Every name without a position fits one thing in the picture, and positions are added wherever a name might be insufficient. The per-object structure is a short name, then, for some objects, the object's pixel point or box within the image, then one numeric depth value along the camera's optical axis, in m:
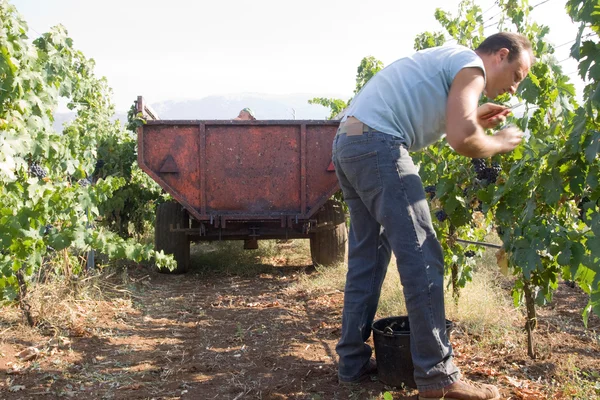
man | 2.65
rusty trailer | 6.87
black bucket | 3.05
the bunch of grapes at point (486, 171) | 3.49
